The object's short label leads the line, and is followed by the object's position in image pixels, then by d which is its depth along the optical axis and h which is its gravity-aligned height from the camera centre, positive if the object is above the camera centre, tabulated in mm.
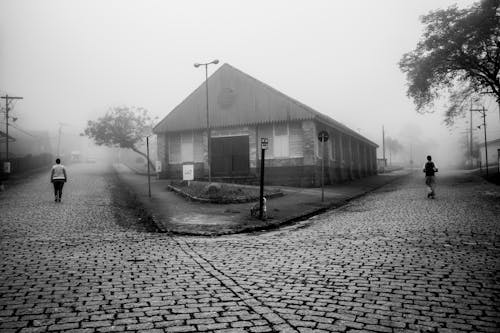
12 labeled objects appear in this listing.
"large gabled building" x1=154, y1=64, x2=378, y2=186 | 24031 +2422
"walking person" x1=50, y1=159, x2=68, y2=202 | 15312 -333
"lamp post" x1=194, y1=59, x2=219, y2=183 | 19406 +5848
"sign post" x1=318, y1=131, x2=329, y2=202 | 15641 +1339
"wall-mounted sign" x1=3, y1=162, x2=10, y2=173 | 27531 +395
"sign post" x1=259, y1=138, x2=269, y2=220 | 11120 -818
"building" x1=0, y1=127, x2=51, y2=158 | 59325 +5487
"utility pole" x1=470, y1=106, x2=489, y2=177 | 41269 +6265
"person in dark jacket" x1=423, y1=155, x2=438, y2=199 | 15422 -499
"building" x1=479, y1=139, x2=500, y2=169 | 53650 +1810
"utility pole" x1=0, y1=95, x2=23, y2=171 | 32969 +6784
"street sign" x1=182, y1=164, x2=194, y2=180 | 19792 -172
